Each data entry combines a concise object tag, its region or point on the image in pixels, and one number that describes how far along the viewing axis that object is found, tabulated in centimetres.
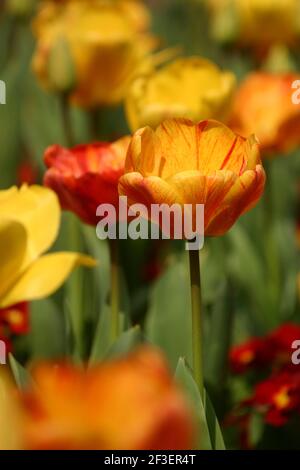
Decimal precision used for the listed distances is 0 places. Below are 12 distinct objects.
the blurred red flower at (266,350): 131
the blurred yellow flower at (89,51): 148
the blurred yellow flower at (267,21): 212
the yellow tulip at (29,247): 108
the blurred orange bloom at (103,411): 80
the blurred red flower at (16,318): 136
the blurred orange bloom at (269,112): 150
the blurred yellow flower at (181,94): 140
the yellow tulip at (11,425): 81
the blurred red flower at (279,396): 122
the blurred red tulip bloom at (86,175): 115
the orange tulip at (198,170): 101
